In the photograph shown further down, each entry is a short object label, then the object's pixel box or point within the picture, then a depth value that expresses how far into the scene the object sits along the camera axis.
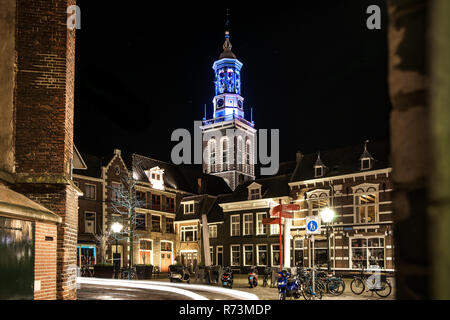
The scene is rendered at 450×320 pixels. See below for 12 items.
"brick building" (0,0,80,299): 10.38
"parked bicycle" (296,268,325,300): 16.51
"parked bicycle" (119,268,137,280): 28.95
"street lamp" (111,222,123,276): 29.64
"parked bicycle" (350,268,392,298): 18.40
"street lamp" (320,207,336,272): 22.52
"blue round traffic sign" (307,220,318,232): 15.61
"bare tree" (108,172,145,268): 46.67
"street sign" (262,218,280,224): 22.71
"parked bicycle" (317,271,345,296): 18.67
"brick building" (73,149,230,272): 44.84
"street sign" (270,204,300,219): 19.67
